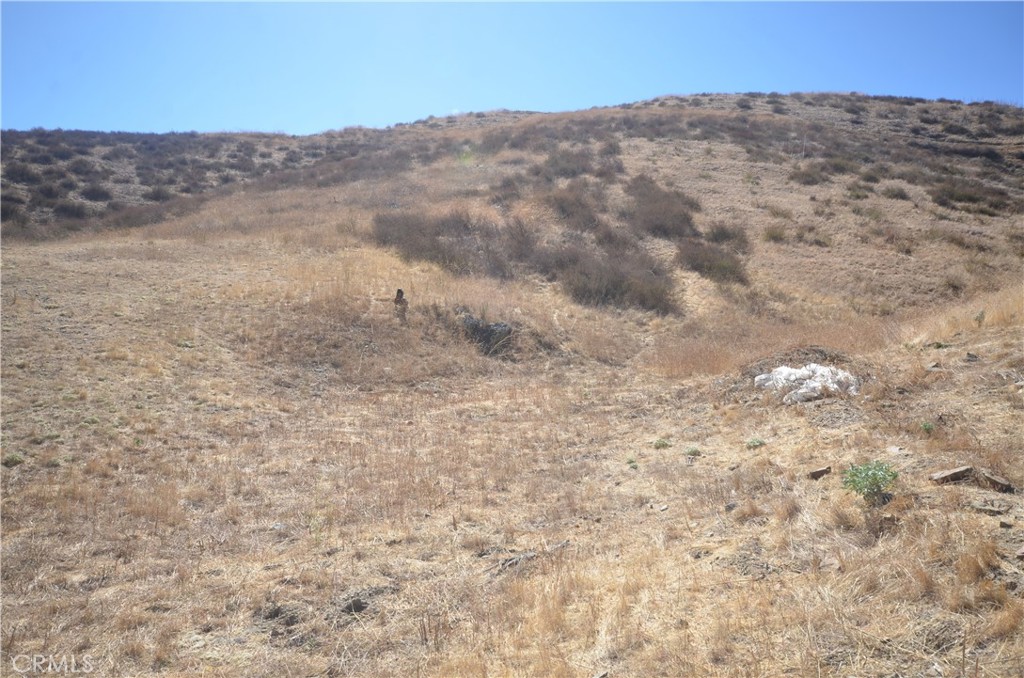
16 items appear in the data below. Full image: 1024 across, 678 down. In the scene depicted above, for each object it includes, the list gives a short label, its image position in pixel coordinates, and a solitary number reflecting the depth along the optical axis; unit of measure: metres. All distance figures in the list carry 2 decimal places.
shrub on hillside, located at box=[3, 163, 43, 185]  34.47
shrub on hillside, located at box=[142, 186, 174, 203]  35.59
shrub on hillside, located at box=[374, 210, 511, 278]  24.23
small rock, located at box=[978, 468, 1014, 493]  5.77
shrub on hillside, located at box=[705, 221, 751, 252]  27.83
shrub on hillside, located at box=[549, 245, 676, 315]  22.67
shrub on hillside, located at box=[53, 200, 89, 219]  30.69
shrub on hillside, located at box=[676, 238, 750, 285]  24.75
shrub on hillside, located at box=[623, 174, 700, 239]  28.86
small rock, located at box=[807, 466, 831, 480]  7.23
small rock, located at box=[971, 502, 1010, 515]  5.35
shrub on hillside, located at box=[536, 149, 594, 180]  35.56
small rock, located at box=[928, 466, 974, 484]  6.10
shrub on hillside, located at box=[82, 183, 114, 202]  34.12
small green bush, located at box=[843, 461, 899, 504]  5.99
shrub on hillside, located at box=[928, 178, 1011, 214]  31.94
